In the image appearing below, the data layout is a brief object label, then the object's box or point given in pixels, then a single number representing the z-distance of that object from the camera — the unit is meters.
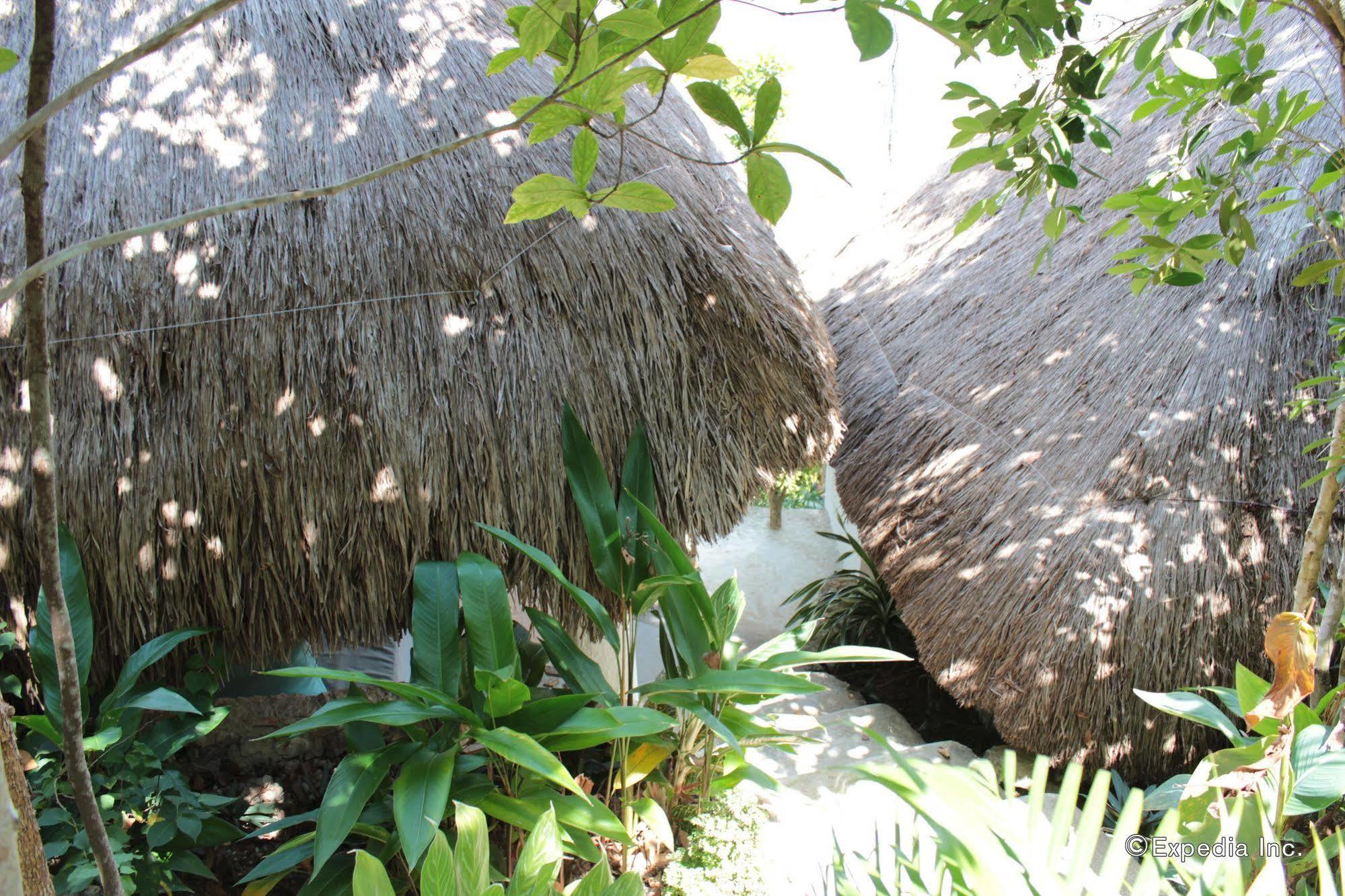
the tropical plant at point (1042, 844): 1.16
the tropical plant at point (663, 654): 2.20
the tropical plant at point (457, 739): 1.78
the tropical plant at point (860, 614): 4.54
